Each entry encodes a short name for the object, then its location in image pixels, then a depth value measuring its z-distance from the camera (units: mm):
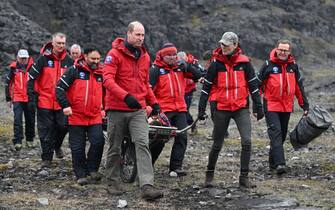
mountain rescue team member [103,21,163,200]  8641
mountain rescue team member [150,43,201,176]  10992
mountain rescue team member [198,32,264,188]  9703
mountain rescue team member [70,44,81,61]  11969
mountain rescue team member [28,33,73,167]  11766
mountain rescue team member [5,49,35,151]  14477
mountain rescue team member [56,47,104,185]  10141
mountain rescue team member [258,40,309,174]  11422
